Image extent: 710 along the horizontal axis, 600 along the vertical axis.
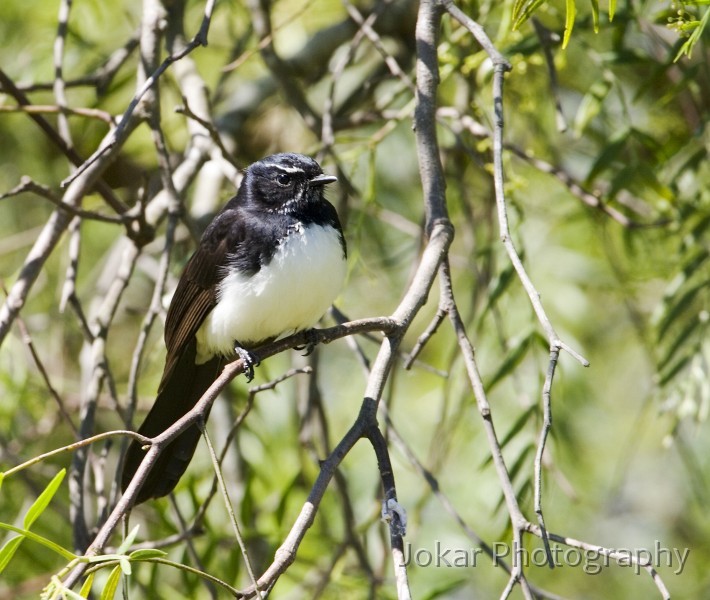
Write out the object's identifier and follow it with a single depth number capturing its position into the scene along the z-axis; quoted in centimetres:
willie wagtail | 667
